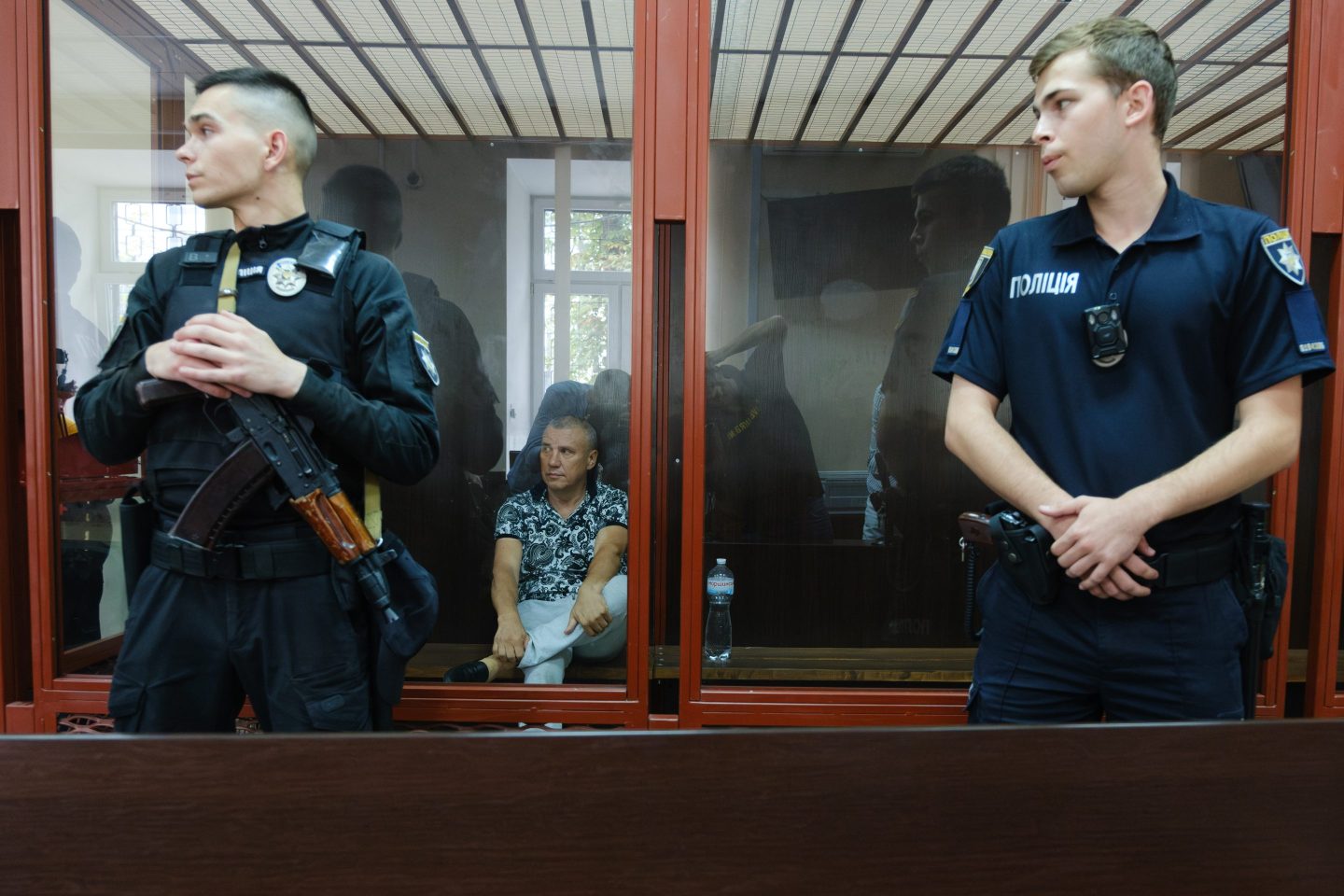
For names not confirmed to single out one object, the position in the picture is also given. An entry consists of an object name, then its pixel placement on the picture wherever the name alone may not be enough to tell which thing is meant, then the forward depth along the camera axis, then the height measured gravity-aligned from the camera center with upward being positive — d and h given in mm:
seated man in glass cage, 2318 -436
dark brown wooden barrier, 571 -274
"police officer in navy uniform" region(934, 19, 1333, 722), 1283 +21
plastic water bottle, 2361 -561
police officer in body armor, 1442 -12
